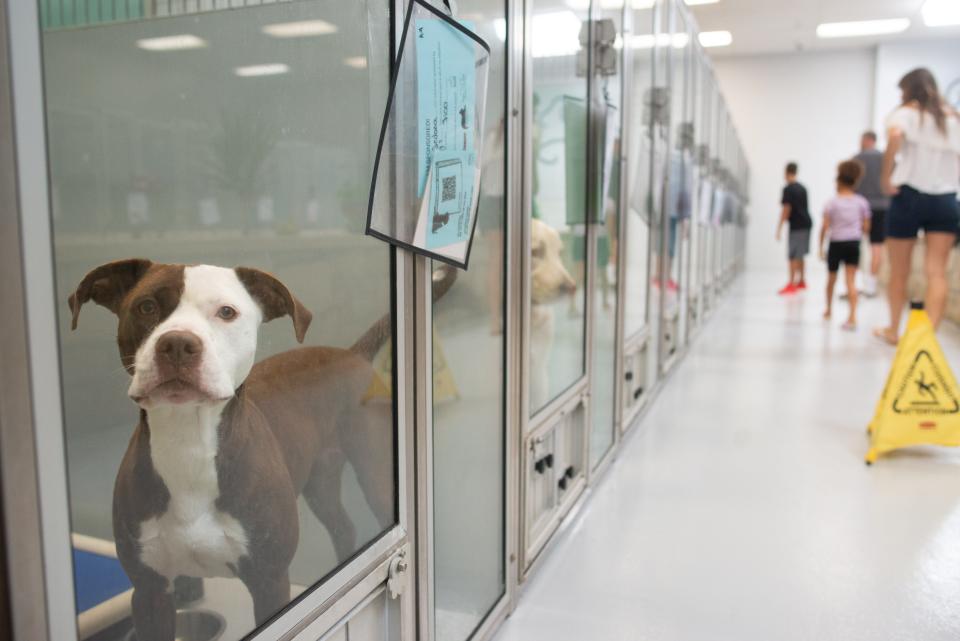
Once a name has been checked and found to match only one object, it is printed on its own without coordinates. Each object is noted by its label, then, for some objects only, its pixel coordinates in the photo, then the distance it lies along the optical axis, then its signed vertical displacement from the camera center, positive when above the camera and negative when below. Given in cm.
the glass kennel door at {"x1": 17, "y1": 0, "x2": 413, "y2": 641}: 66 -9
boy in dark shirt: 884 +4
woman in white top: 443 +28
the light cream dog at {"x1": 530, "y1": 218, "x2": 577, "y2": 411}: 196 -18
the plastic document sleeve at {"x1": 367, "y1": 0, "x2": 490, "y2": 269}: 109 +12
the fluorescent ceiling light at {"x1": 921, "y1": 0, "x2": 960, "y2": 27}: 1014 +278
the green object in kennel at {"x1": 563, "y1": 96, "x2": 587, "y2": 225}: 217 +19
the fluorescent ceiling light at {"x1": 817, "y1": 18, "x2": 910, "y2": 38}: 1111 +280
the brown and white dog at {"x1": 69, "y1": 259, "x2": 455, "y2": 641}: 74 -23
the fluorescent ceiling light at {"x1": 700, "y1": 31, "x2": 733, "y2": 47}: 1160 +279
